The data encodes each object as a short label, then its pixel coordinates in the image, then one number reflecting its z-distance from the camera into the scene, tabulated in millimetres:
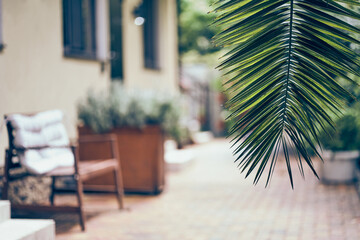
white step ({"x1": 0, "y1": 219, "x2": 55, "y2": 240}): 2750
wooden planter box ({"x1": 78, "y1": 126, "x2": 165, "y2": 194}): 5508
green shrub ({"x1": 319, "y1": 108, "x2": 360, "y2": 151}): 5871
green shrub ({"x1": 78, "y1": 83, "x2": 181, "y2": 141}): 5512
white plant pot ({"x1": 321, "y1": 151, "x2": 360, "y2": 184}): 5957
